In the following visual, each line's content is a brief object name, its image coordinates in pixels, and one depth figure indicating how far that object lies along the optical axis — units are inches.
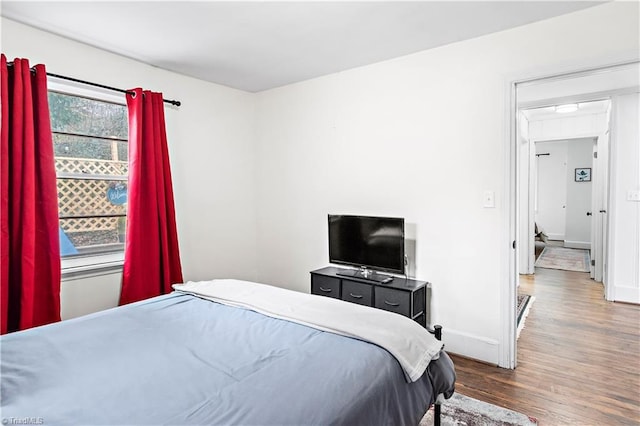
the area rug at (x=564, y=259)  244.8
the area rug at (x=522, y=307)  144.1
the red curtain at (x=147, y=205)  120.7
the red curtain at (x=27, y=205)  94.5
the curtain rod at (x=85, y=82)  105.1
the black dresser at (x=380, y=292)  114.4
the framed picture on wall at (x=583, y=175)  317.7
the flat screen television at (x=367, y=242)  121.3
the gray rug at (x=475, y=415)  82.5
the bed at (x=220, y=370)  47.0
